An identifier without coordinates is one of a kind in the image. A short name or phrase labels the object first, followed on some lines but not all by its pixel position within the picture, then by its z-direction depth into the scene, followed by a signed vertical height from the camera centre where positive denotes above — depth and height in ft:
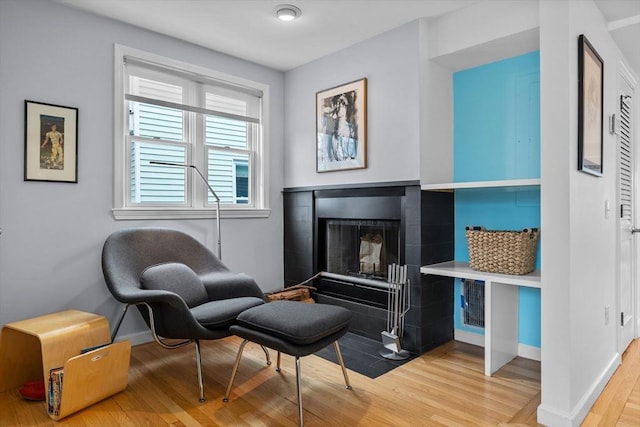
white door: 9.16 -0.02
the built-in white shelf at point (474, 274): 7.75 -1.29
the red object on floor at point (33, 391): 7.20 -3.19
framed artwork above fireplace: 10.81 +2.49
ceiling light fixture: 8.94 +4.64
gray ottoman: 6.46 -1.91
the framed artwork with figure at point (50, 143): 8.45 +1.60
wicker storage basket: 8.20 -0.77
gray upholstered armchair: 7.45 -1.45
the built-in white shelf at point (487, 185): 7.66 +0.62
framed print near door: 6.46 +1.83
